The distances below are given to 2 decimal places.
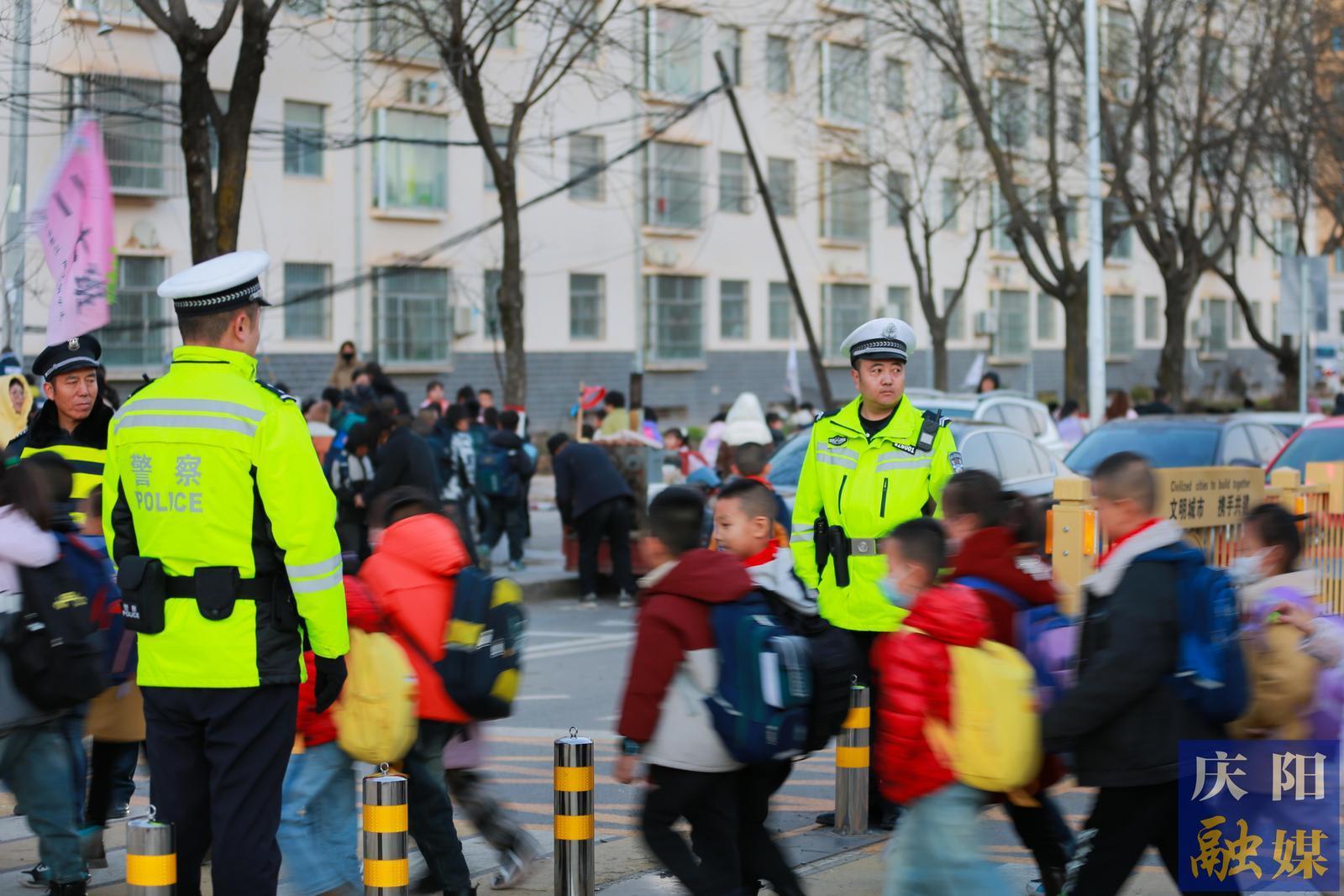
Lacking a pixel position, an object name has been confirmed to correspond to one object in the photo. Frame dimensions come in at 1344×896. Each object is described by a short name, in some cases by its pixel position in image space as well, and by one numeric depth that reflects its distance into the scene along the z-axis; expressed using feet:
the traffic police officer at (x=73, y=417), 42.68
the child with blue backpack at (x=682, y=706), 30.56
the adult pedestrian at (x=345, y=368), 142.68
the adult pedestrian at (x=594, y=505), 100.95
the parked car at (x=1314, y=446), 87.24
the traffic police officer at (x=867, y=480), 41.16
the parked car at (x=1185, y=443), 99.58
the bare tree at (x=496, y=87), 133.89
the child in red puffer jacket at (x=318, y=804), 34.64
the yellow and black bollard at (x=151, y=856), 28.36
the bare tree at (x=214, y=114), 98.67
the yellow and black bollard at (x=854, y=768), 44.15
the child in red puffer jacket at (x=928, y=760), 30.01
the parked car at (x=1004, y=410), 110.51
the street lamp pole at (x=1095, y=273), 163.67
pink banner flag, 43.77
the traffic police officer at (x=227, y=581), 28.51
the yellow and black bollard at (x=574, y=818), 34.94
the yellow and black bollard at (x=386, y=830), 31.20
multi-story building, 178.22
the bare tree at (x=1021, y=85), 176.60
